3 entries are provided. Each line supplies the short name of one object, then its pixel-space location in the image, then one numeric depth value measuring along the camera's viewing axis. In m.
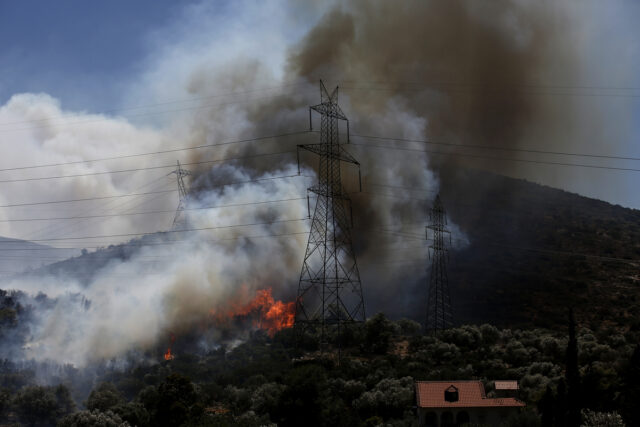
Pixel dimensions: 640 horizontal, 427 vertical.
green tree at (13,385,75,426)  59.41
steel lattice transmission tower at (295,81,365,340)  84.07
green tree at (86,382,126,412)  58.69
